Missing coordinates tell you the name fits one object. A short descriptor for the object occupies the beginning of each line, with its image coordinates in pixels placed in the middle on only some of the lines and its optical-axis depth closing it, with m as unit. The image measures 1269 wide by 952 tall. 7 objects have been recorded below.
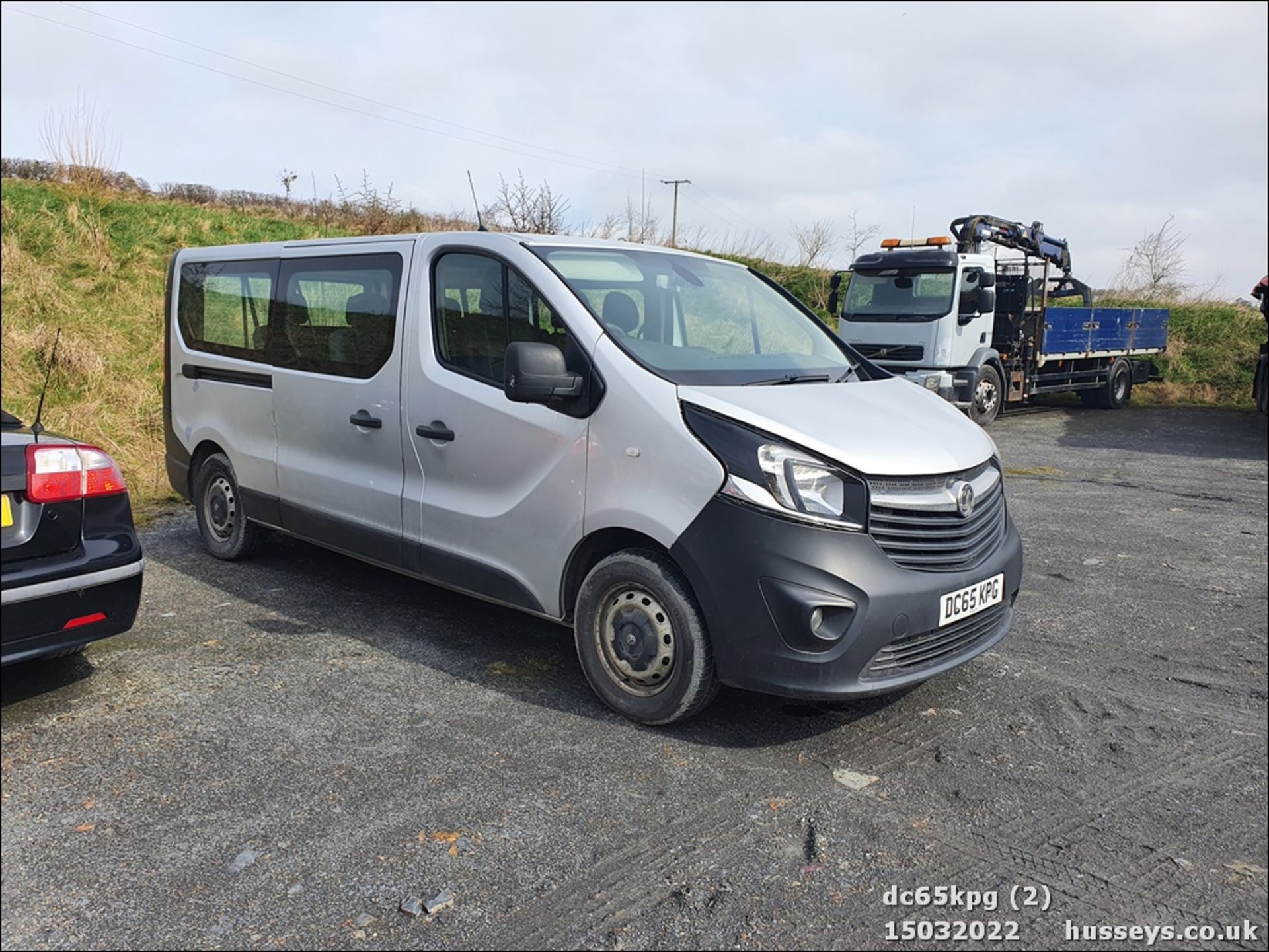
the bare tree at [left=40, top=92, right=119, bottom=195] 15.25
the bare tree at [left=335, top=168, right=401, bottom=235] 17.80
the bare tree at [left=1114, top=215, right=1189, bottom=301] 18.98
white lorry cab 13.20
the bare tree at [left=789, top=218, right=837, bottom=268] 22.17
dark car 3.41
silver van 3.35
